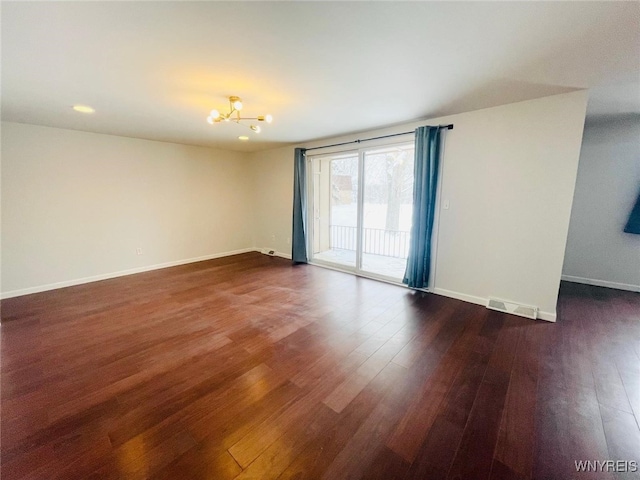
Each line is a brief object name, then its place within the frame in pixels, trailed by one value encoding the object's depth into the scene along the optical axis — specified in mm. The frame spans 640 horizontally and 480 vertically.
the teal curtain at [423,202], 3330
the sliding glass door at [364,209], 4430
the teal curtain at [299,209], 4934
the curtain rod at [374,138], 3242
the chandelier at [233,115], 2472
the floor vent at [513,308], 2832
